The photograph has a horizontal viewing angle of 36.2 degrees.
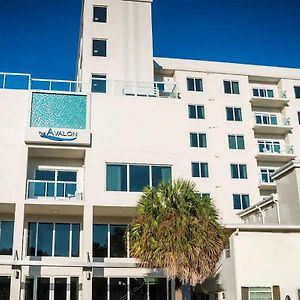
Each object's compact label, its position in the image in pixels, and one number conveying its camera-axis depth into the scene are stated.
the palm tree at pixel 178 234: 19.00
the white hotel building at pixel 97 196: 22.02
